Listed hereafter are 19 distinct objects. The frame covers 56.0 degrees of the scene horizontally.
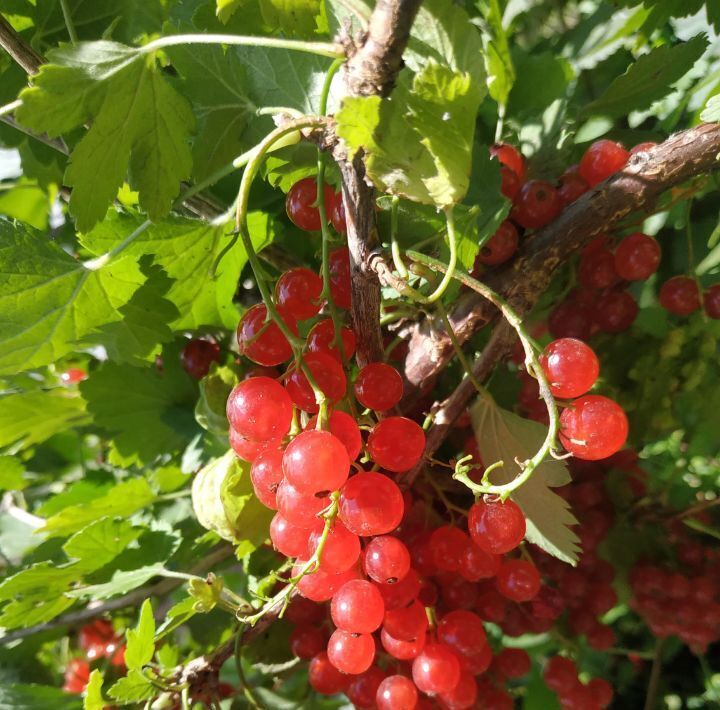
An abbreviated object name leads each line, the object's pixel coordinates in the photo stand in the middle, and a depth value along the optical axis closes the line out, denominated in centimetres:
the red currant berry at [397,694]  13
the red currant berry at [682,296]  16
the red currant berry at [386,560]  11
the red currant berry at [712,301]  15
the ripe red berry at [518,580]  13
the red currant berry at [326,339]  11
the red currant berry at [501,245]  13
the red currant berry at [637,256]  15
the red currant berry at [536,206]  13
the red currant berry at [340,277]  11
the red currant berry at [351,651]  12
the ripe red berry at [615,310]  16
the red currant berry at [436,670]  13
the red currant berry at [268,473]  11
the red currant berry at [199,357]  17
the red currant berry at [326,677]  15
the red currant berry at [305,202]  12
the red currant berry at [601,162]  14
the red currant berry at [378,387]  10
